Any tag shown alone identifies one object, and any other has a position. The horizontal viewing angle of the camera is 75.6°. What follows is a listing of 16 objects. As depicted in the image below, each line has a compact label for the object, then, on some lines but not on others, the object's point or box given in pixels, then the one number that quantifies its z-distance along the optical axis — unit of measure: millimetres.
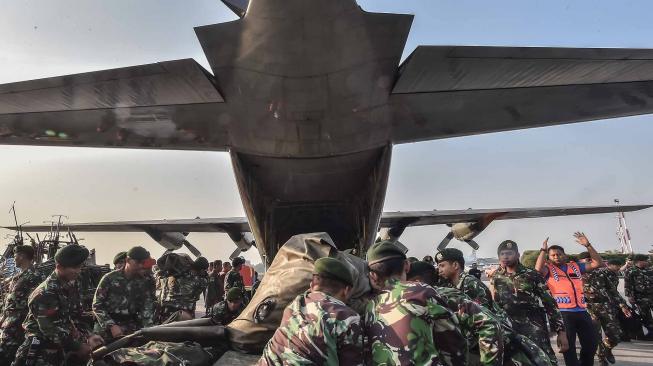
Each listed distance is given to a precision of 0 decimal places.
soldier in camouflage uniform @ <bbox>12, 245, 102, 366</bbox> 3906
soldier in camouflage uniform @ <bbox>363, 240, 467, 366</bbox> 2172
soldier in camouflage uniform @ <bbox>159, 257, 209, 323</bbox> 7402
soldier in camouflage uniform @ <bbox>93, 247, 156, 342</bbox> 5289
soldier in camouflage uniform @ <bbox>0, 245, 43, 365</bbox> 4837
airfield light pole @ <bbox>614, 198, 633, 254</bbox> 51738
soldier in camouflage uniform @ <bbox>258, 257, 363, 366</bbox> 2062
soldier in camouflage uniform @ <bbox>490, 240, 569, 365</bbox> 4832
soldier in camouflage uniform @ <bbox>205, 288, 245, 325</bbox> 5372
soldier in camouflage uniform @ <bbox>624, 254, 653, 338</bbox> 9297
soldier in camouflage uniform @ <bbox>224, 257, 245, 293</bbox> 9752
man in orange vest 5980
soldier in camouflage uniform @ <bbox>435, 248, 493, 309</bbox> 3686
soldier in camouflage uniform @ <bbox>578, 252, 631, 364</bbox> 7062
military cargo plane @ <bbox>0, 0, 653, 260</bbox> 3105
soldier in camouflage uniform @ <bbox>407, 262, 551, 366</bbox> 2596
